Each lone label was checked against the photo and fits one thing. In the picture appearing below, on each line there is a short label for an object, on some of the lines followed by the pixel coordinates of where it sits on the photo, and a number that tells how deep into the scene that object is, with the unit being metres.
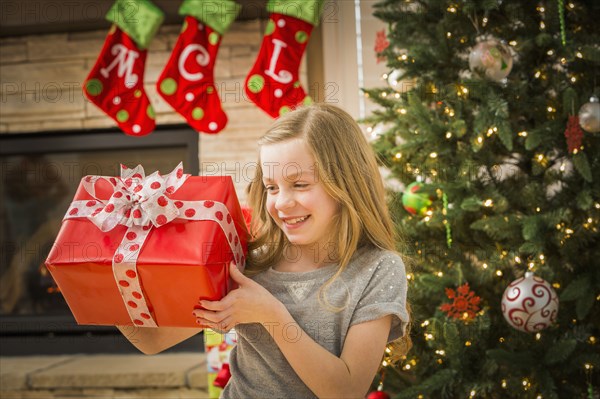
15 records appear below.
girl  1.09
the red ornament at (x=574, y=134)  2.05
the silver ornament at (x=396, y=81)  2.38
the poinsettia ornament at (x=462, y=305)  2.11
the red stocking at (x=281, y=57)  2.66
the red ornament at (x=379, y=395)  2.19
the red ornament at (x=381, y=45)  2.50
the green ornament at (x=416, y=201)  2.24
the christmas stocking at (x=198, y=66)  2.68
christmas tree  2.06
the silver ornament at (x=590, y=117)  2.00
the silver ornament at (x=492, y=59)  2.06
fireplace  3.24
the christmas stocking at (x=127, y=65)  2.68
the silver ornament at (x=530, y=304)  1.95
